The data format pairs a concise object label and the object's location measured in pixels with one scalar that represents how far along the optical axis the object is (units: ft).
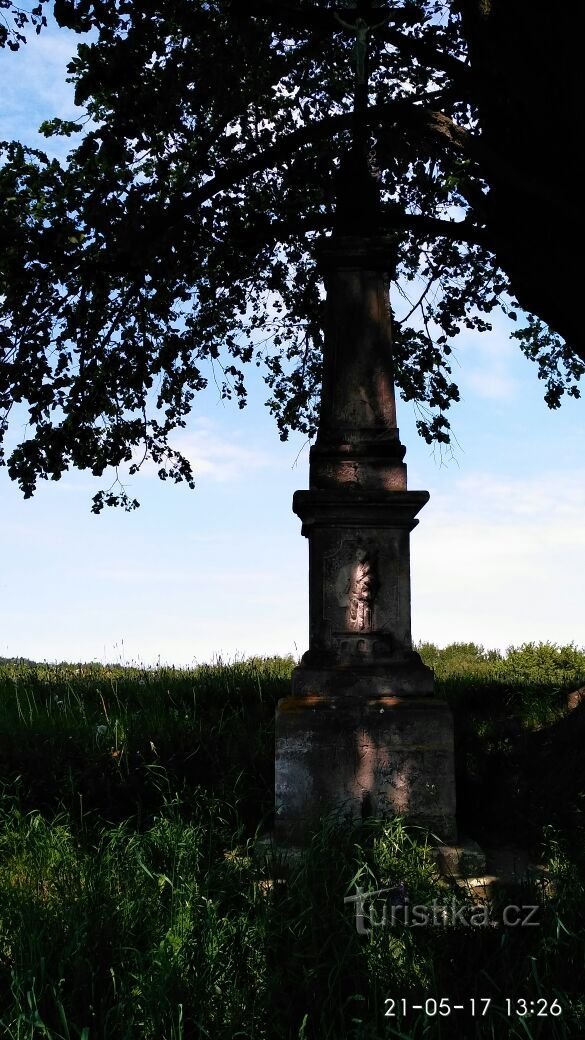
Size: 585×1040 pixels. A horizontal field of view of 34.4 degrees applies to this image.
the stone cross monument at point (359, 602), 21.59
